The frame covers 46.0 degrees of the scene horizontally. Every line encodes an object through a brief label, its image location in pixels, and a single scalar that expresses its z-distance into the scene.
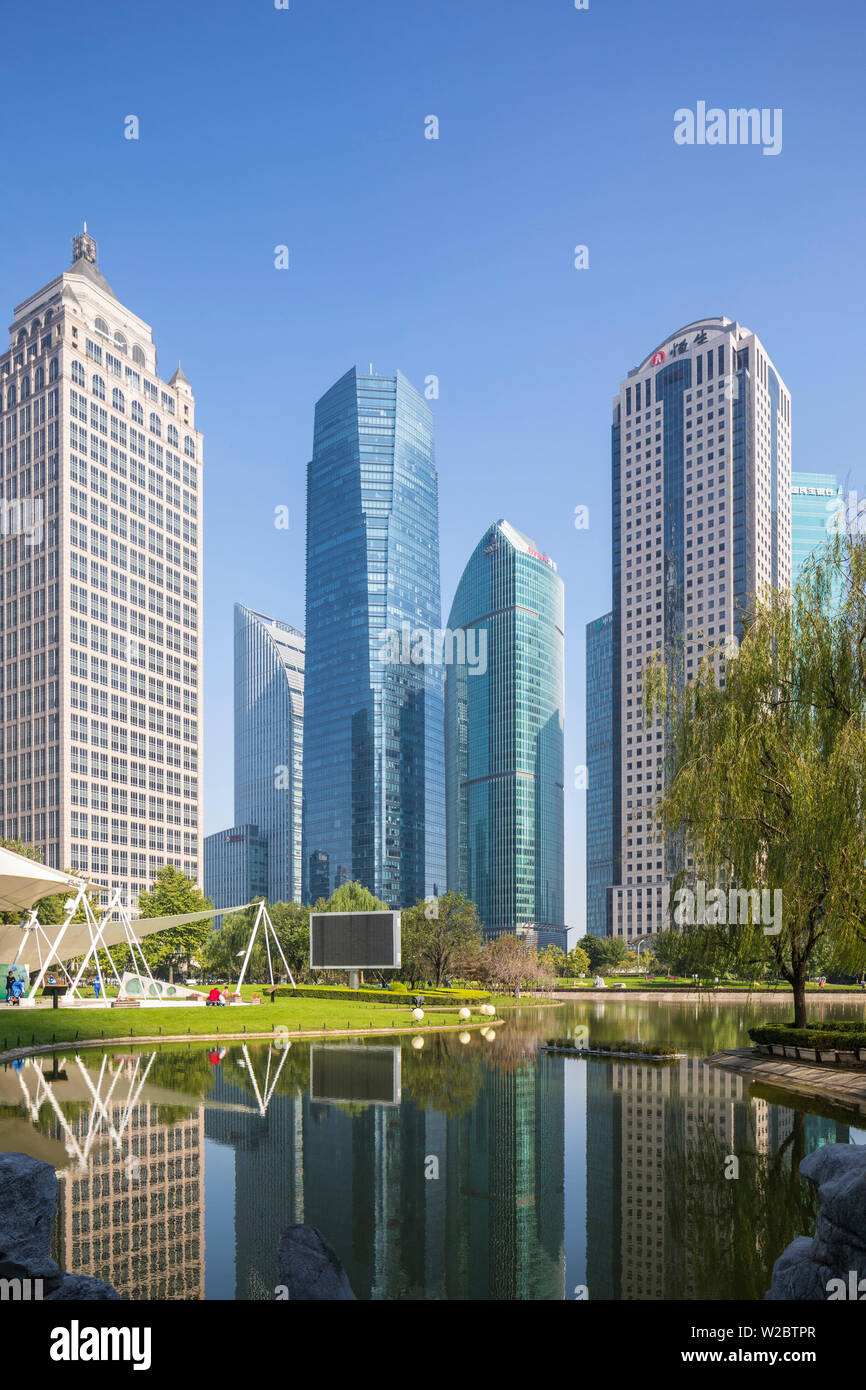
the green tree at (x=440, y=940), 70.75
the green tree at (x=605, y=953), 121.50
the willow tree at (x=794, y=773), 23.00
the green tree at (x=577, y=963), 115.38
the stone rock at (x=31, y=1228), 8.29
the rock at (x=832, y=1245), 7.57
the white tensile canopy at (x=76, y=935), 54.76
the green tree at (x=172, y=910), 82.56
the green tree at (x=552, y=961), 91.83
